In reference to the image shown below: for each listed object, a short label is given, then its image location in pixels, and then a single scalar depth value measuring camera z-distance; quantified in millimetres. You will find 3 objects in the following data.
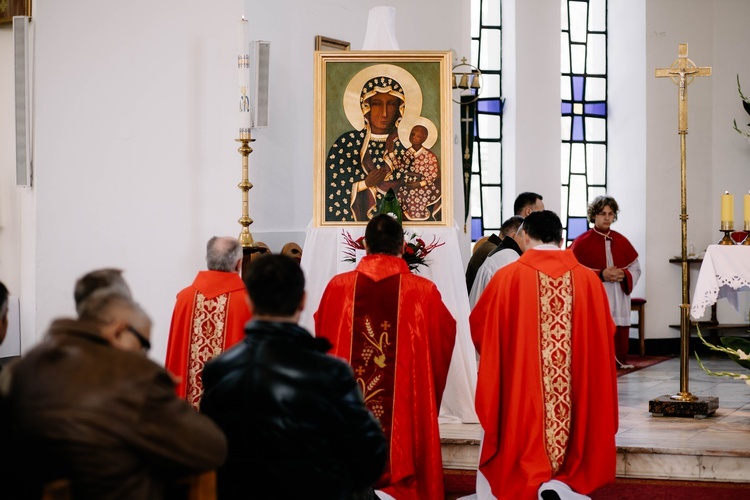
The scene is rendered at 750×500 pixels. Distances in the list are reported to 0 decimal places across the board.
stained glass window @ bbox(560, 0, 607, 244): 12875
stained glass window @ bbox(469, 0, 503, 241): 12477
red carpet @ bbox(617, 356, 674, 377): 10073
